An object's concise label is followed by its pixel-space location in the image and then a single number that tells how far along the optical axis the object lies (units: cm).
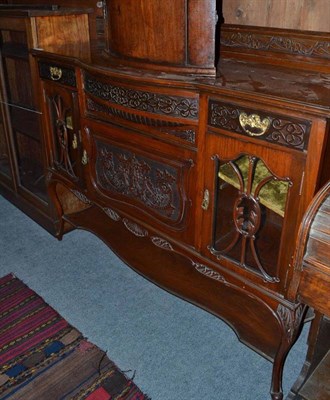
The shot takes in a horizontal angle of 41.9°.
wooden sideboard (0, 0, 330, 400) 131
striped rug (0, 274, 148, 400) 174
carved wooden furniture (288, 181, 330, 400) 112
